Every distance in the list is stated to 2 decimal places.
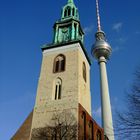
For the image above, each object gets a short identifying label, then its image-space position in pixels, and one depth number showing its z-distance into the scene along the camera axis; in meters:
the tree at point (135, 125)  10.64
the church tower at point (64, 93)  26.81
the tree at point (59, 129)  24.95
